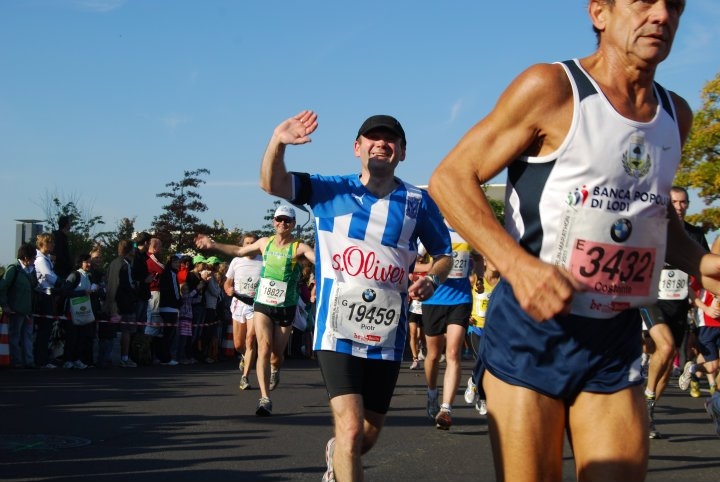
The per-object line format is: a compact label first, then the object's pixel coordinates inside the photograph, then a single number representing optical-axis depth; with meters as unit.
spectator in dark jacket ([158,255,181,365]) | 19.27
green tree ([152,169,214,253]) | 50.62
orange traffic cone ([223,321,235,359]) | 22.88
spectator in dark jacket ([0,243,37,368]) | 15.67
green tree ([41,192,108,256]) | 39.72
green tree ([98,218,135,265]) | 41.22
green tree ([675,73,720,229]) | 49.00
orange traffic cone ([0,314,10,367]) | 15.83
